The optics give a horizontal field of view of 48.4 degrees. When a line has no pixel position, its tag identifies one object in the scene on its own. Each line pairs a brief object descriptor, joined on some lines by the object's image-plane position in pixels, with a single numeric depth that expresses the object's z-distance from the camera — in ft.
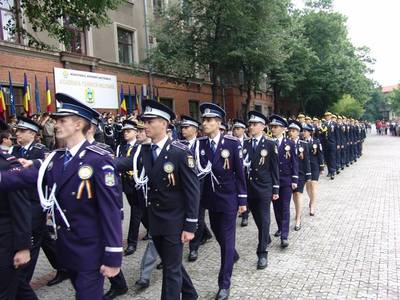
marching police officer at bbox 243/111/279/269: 20.20
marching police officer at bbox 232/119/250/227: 26.91
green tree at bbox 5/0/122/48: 34.35
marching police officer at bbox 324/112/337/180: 50.55
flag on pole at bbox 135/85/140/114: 70.90
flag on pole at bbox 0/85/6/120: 46.12
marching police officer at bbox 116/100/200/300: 13.55
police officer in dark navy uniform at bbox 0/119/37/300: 11.23
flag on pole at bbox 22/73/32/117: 50.78
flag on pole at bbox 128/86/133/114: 69.10
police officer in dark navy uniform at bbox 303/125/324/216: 30.42
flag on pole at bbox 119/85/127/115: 63.82
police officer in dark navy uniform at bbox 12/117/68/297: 18.66
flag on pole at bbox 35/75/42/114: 52.63
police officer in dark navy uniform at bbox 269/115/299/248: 23.60
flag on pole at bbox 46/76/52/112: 53.47
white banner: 56.35
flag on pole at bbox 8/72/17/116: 49.06
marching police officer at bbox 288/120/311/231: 26.32
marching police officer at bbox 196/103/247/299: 17.19
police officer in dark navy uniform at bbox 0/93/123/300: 10.43
